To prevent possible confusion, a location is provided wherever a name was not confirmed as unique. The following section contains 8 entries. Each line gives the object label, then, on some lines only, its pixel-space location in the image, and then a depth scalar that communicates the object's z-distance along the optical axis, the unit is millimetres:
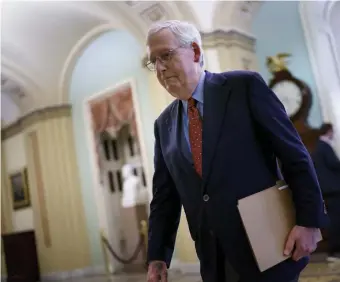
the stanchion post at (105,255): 8781
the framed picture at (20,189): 10711
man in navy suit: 1254
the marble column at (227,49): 6539
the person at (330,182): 5383
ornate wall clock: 6133
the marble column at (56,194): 9289
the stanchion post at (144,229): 7492
